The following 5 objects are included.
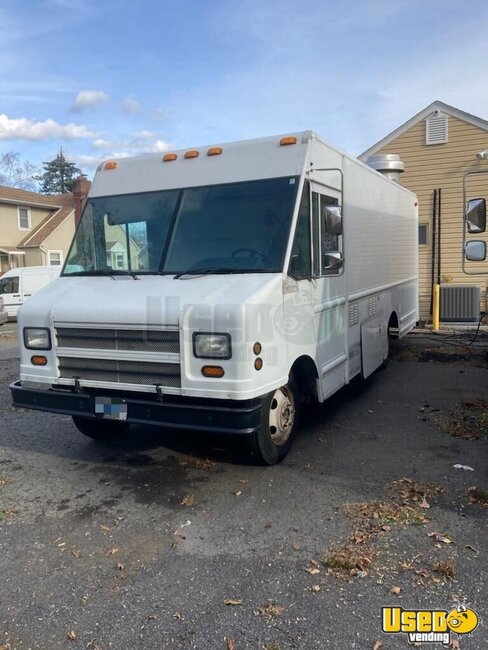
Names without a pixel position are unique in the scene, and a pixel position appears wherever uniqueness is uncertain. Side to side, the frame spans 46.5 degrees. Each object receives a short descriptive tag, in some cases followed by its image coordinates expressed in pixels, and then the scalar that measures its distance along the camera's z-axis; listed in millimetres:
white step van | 4254
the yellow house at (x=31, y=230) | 30344
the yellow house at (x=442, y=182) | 14633
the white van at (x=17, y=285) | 20531
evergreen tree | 69438
